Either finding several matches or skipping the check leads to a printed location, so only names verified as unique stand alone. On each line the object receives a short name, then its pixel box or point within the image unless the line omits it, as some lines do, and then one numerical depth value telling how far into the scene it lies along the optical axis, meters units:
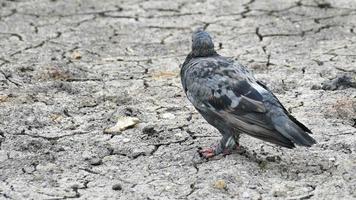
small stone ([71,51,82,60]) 14.04
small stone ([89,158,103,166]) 9.66
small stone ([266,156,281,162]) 9.58
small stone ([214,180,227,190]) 8.81
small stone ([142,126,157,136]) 10.55
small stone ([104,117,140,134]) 10.67
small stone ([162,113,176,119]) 11.18
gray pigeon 8.75
